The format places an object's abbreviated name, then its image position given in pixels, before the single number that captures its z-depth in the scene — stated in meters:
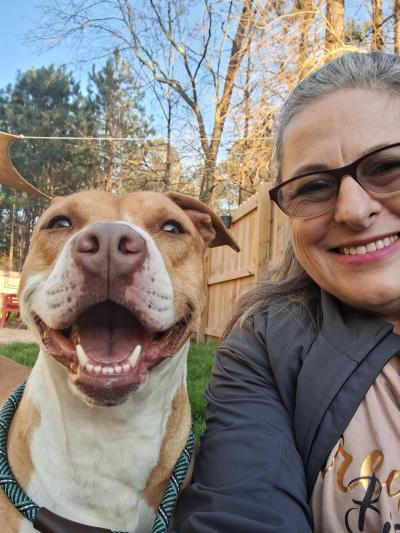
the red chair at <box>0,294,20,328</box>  13.00
